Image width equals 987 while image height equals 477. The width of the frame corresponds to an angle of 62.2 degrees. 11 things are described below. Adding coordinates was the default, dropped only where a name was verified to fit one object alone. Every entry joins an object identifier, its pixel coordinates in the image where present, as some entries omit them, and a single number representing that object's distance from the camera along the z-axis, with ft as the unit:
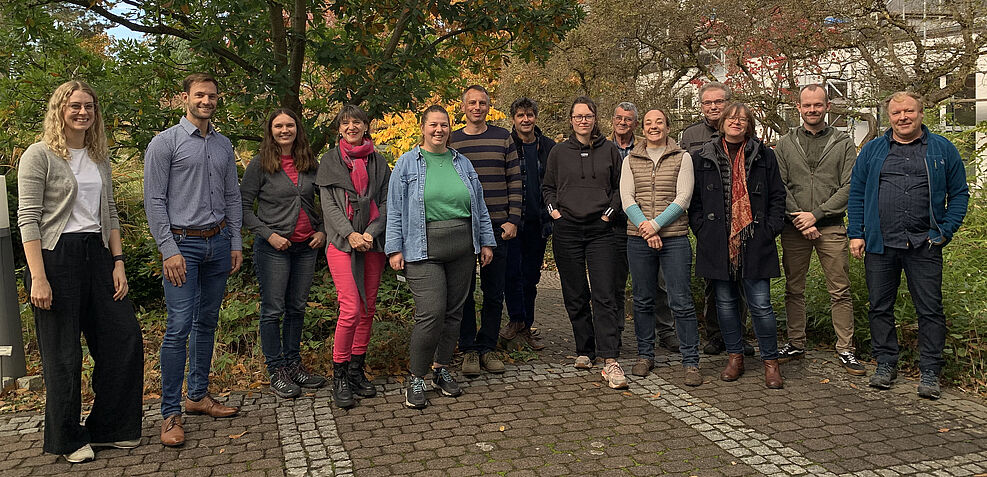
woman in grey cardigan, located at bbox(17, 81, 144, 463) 14.11
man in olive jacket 19.75
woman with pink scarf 17.79
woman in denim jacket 17.75
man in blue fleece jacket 17.89
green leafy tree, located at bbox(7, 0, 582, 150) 21.59
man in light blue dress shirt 15.58
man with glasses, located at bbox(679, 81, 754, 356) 21.84
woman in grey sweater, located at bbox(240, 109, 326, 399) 18.03
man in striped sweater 20.07
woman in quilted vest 19.19
